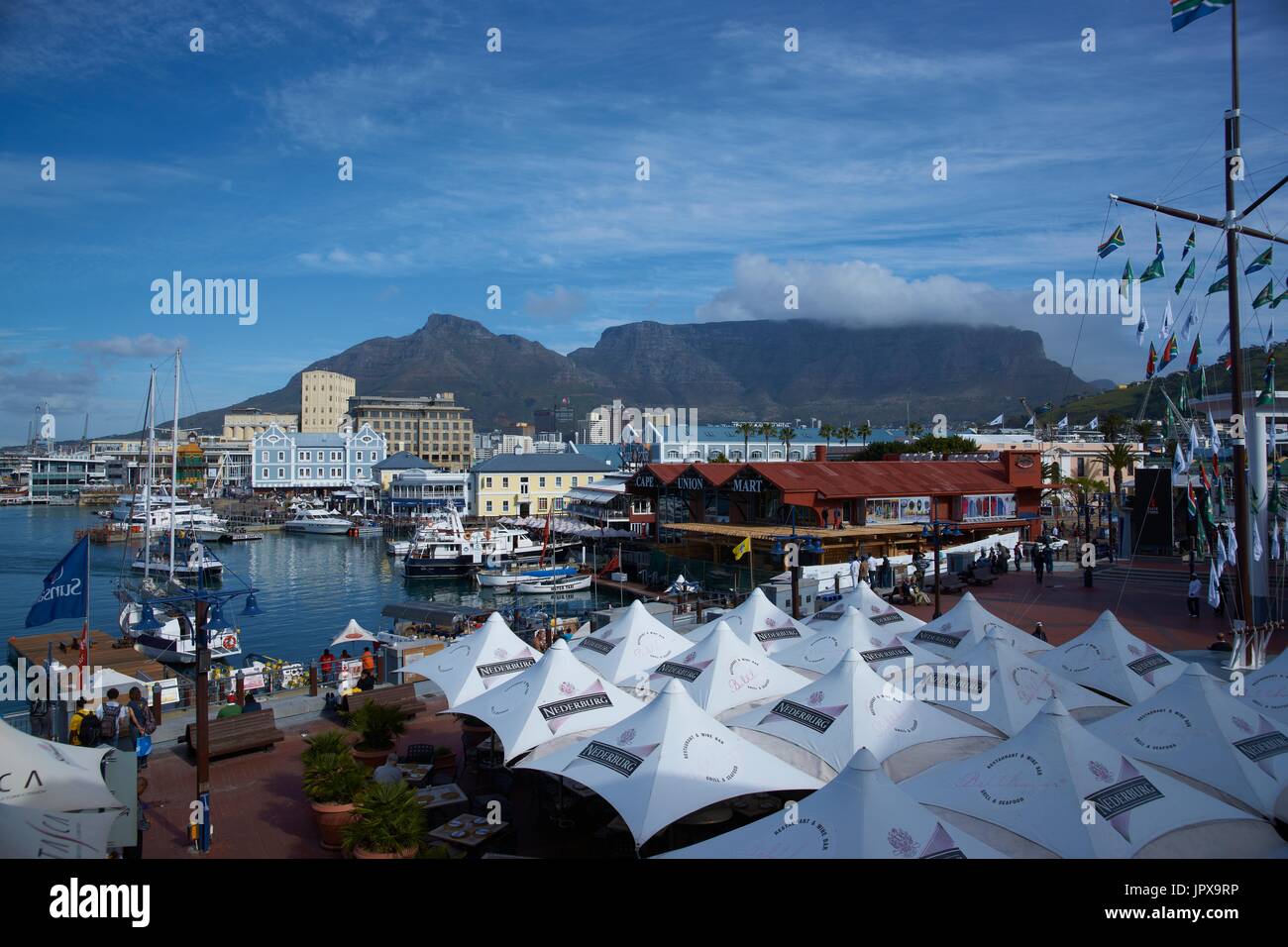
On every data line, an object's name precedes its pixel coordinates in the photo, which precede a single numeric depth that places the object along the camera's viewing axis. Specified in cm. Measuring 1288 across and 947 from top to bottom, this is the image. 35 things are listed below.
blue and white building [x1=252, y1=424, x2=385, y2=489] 11400
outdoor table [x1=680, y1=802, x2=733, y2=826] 1009
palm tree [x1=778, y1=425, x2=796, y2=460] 10305
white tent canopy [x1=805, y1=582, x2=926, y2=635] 1908
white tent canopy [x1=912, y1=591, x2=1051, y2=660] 1648
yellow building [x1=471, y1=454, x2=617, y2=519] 8756
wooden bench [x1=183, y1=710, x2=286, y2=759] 1385
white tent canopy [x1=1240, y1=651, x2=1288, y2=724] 1188
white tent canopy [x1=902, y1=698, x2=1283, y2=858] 794
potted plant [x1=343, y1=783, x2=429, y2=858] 891
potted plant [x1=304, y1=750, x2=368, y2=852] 1059
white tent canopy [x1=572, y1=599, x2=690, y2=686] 1666
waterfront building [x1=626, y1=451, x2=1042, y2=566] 4434
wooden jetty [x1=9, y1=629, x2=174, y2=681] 2653
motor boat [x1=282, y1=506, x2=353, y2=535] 8800
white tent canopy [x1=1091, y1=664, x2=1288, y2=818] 935
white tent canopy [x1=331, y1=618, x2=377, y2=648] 2803
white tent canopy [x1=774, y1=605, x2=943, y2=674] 1554
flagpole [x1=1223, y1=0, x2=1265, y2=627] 1574
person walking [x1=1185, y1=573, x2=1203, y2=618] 2220
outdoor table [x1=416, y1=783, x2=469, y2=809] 1141
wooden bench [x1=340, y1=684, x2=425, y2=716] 1582
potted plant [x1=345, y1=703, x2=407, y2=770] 1306
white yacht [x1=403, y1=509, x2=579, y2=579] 6197
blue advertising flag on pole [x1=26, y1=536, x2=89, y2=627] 1569
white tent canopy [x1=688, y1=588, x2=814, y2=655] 1795
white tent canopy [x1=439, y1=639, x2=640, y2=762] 1200
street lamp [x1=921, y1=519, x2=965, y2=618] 4228
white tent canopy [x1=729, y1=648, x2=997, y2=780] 1098
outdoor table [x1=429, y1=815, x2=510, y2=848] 1027
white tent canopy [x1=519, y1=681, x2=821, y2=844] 937
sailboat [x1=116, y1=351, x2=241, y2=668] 3325
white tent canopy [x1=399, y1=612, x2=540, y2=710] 1467
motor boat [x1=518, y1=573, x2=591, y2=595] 5456
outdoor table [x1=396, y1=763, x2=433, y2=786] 1244
